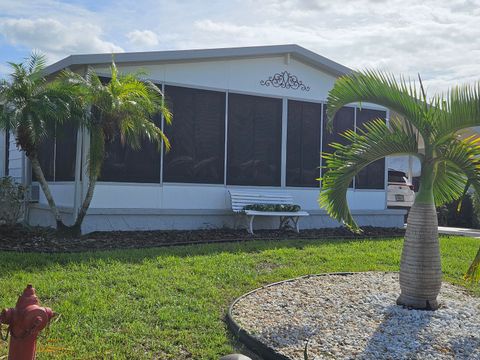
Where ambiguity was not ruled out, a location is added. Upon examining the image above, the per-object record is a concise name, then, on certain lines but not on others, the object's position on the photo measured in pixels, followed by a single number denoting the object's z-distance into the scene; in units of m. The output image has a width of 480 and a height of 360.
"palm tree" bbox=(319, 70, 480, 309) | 5.38
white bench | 11.05
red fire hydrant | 3.17
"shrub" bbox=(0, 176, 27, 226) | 11.18
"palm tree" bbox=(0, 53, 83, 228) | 8.58
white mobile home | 10.47
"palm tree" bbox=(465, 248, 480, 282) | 5.18
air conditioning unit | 12.58
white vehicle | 15.62
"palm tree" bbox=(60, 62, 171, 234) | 8.86
